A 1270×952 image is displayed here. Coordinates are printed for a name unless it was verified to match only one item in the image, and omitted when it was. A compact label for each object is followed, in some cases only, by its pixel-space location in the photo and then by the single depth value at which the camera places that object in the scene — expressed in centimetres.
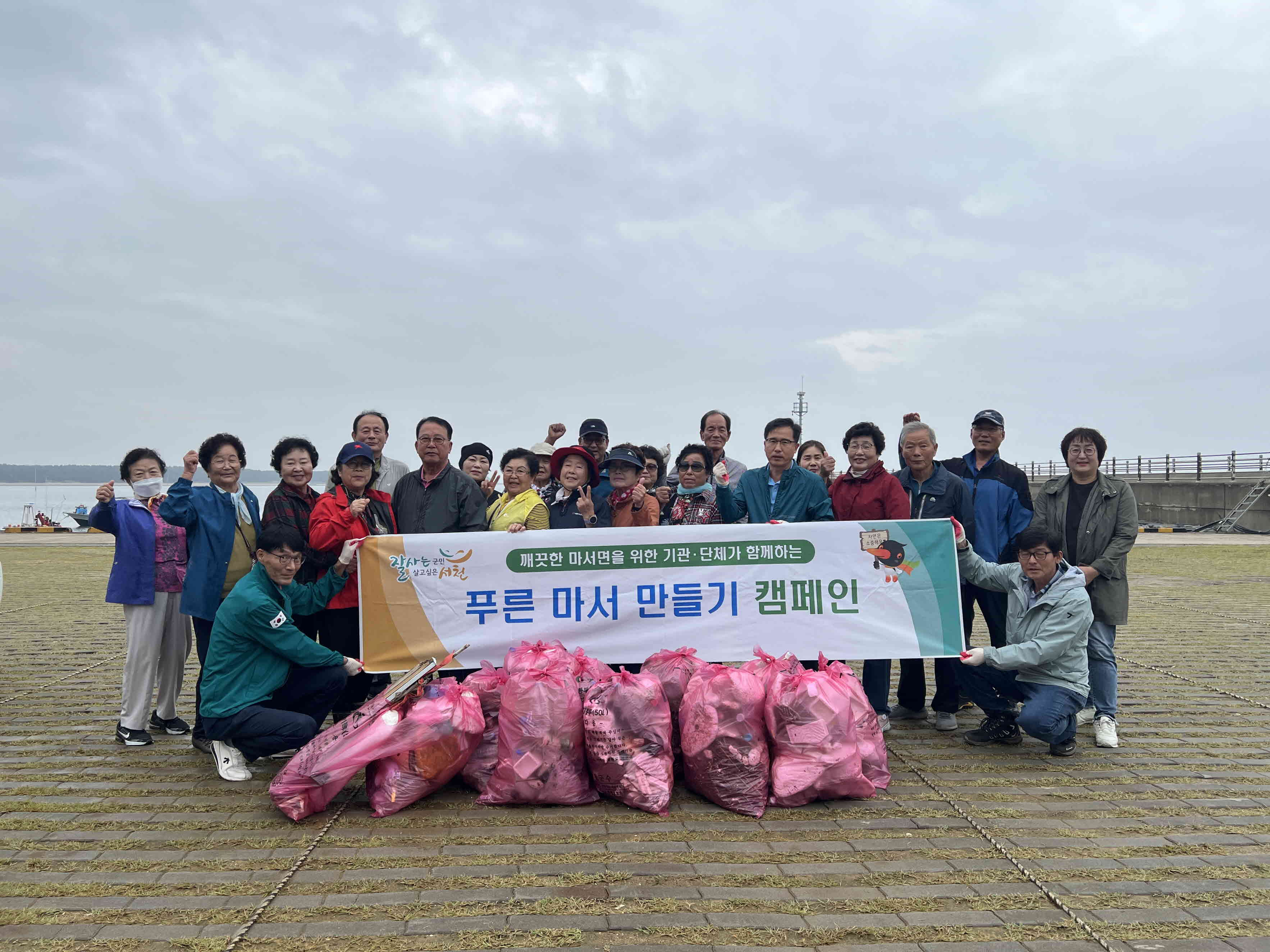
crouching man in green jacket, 430
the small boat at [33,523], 3503
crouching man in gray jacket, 462
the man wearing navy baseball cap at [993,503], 552
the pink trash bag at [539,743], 386
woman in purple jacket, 491
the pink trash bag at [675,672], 430
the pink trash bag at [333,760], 371
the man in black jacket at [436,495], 536
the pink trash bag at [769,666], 404
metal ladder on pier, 2903
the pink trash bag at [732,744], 383
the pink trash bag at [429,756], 384
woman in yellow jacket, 539
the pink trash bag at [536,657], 407
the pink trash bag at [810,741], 384
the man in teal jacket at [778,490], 527
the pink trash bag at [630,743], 384
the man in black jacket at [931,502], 529
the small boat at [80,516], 4043
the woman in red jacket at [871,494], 517
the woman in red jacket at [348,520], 497
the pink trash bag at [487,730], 408
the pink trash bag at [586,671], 406
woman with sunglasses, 550
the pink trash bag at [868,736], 405
